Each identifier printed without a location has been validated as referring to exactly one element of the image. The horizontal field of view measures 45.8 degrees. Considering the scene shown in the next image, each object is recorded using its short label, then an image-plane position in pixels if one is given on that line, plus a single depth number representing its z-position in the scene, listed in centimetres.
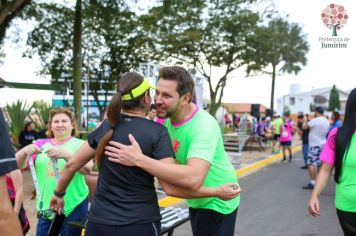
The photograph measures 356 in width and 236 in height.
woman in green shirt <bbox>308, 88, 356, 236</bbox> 289
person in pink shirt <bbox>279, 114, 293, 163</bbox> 1447
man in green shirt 211
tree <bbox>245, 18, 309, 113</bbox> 2145
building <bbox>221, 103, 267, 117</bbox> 8574
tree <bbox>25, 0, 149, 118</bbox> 1666
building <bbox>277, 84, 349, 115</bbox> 8906
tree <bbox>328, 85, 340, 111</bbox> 7491
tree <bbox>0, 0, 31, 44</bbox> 958
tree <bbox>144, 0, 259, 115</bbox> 2039
